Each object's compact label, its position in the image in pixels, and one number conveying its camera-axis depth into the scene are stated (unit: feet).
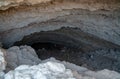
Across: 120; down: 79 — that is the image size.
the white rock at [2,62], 4.76
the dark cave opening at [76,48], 9.66
